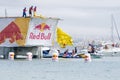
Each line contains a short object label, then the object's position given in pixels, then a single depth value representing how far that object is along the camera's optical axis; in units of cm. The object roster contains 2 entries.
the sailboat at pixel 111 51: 13735
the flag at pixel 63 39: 10138
